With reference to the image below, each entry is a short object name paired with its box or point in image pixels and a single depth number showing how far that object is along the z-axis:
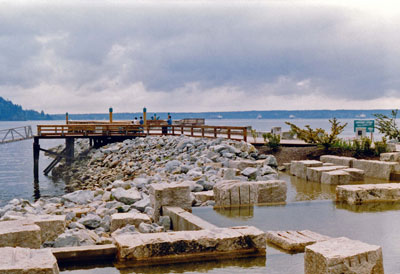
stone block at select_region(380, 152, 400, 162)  16.39
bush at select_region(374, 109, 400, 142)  20.09
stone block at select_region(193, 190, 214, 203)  11.07
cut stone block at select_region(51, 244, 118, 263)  6.14
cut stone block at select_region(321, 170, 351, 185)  13.95
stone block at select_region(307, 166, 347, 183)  14.88
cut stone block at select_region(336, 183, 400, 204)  10.51
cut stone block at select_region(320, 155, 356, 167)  16.77
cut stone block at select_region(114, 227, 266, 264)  6.07
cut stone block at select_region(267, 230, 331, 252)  6.62
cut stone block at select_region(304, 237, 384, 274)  4.73
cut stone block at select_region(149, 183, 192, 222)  9.06
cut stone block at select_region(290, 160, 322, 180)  15.92
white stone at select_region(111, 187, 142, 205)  11.09
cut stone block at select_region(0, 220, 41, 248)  6.41
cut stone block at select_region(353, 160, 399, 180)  14.95
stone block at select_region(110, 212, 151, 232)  8.43
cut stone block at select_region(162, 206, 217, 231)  7.52
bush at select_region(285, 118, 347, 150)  19.19
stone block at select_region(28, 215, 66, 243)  7.82
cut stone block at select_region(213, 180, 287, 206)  10.18
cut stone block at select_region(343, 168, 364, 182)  14.70
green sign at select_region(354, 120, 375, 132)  22.22
